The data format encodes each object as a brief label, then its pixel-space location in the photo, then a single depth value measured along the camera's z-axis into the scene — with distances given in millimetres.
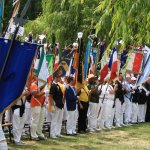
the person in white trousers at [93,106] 13730
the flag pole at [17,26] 6789
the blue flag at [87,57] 14540
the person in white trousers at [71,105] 12680
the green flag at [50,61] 13070
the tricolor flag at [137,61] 14250
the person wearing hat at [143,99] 17194
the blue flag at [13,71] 6906
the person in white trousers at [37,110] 11219
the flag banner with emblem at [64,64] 12430
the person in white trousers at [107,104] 14680
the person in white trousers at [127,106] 16380
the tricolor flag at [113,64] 15000
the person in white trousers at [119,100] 15267
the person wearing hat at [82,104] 13391
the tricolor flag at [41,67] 11289
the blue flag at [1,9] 8398
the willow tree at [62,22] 24516
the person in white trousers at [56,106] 11925
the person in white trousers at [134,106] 16922
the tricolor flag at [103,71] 14465
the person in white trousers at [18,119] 10680
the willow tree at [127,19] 7137
